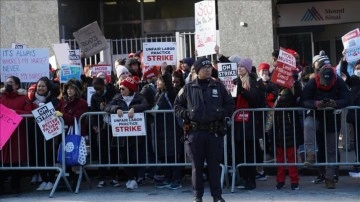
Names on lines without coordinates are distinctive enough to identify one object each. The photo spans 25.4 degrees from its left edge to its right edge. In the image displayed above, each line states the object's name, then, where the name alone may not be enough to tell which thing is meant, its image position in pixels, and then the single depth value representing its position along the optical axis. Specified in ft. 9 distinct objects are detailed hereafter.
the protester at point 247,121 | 39.63
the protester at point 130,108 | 40.16
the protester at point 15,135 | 40.81
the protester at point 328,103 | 38.47
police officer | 35.22
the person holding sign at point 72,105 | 40.91
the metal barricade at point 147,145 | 40.75
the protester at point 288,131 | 39.63
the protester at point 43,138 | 41.34
